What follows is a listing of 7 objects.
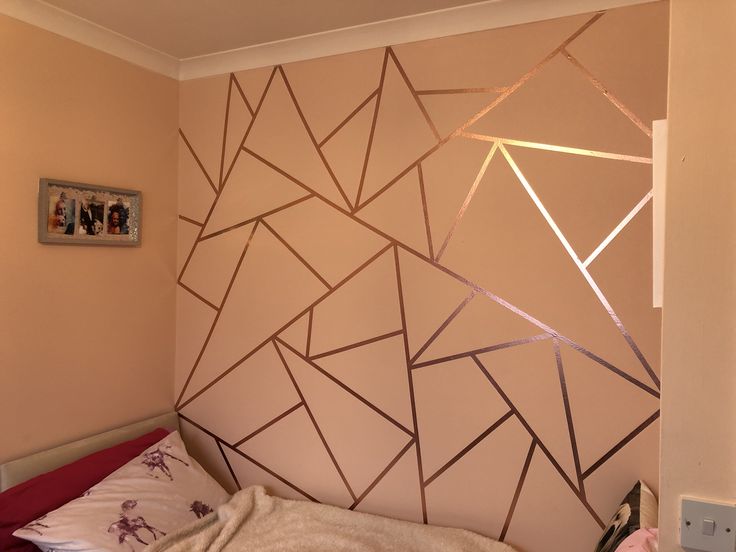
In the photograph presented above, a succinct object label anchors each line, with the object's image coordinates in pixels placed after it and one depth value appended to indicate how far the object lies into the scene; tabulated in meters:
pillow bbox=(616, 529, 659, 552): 1.43
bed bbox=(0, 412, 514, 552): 1.93
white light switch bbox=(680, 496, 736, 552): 1.07
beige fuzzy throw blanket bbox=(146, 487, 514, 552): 2.08
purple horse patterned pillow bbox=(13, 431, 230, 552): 1.88
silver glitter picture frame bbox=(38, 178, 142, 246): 2.25
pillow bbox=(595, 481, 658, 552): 1.62
